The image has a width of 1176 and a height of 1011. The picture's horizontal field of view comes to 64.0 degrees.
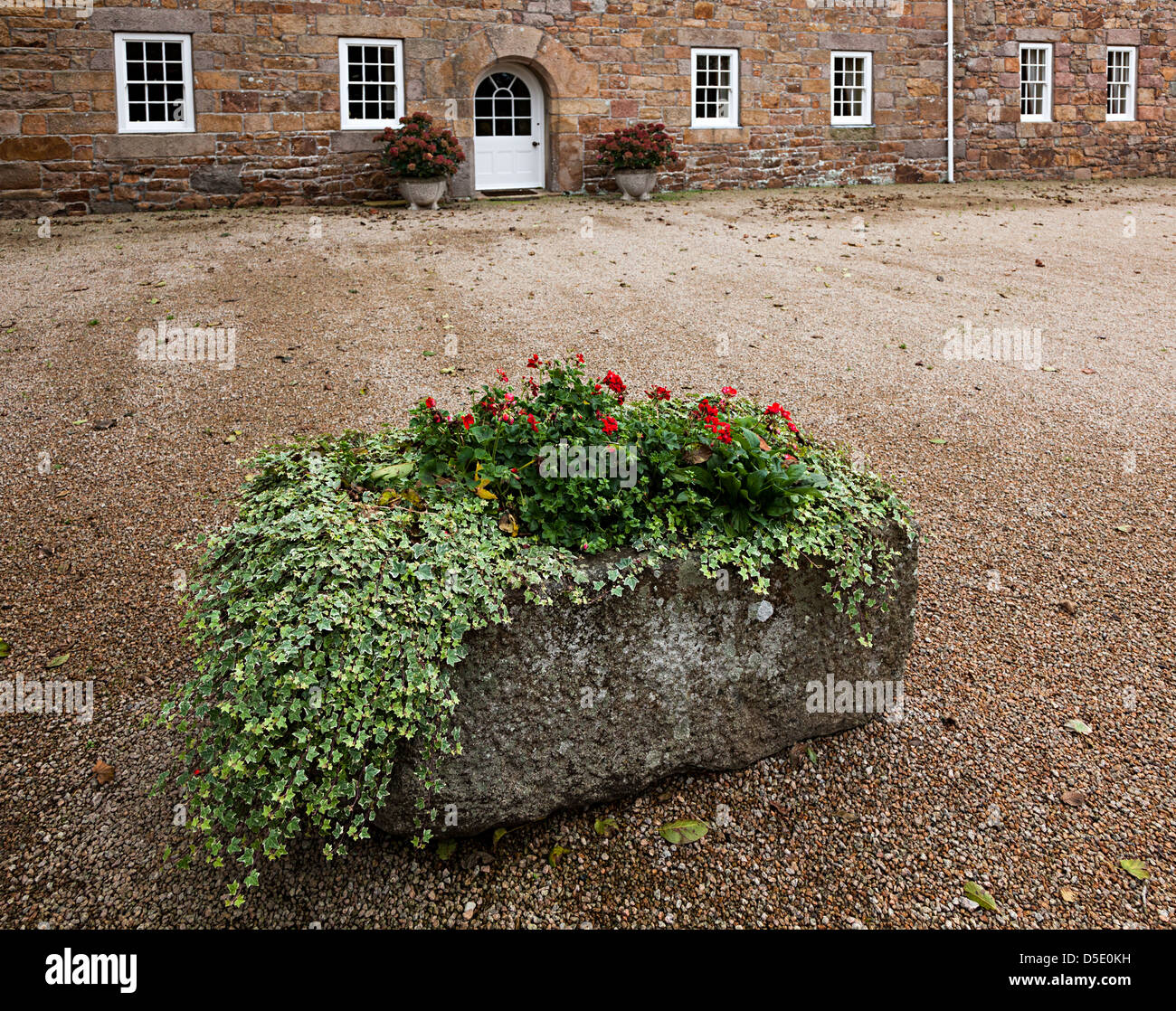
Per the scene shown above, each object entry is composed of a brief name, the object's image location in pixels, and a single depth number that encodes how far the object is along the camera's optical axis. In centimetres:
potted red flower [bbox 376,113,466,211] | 1355
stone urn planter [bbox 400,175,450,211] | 1373
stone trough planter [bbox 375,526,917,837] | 287
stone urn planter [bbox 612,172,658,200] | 1502
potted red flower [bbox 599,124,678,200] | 1481
